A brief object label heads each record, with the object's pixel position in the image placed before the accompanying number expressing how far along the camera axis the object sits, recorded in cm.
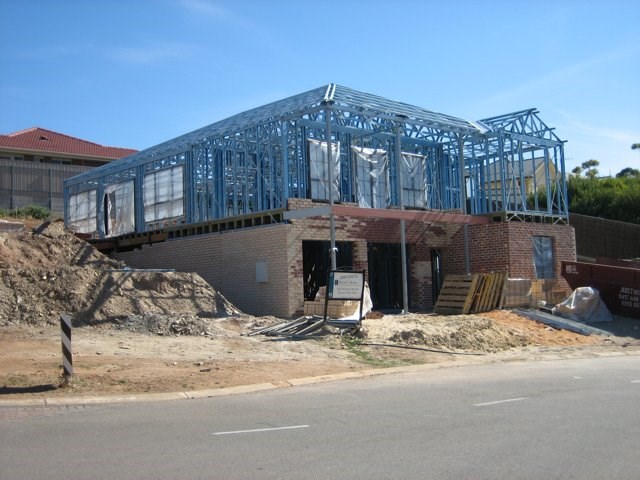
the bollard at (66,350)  1123
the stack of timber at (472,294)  2172
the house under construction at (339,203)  2150
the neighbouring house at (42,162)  4638
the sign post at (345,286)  1734
